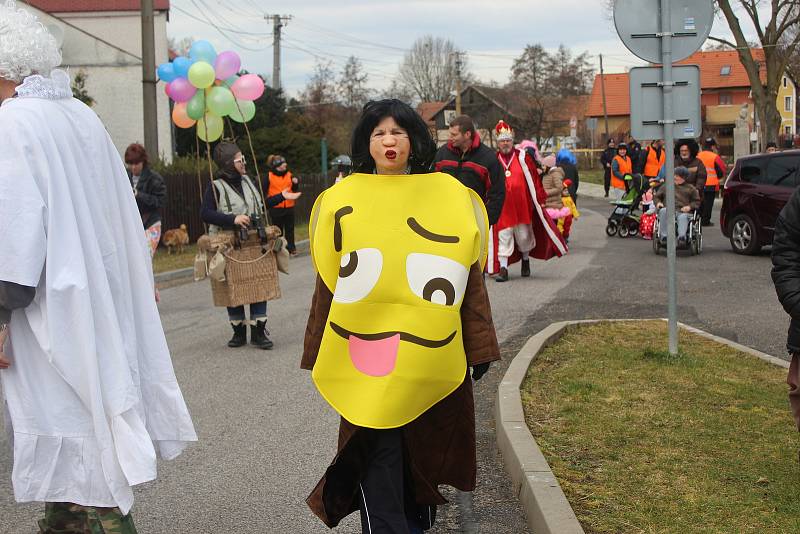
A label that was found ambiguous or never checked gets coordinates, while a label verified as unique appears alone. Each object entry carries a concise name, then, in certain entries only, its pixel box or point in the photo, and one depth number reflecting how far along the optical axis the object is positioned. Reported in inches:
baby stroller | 852.2
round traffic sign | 311.6
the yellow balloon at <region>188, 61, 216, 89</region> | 406.0
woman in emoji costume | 149.6
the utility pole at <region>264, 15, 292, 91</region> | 2277.3
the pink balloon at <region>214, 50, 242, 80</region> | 416.2
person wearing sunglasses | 363.6
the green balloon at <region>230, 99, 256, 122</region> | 429.3
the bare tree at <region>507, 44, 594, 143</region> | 2583.7
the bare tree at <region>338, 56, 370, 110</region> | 2384.4
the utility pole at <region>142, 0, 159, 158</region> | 796.0
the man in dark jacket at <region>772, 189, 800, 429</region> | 179.8
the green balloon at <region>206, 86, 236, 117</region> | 415.2
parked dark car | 657.6
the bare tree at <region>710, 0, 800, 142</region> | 1566.2
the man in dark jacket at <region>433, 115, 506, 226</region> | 389.7
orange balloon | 430.9
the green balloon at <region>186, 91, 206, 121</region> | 419.5
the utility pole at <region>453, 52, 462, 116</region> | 2314.5
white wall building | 1360.7
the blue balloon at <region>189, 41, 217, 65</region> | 410.9
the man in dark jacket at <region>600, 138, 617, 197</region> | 1263.0
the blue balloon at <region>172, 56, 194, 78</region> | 412.8
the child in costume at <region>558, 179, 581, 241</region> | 711.7
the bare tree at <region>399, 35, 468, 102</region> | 3019.2
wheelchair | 688.4
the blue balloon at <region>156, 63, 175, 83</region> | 417.6
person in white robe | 136.3
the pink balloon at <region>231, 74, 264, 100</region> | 430.0
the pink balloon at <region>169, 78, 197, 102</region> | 414.9
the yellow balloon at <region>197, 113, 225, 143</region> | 429.5
